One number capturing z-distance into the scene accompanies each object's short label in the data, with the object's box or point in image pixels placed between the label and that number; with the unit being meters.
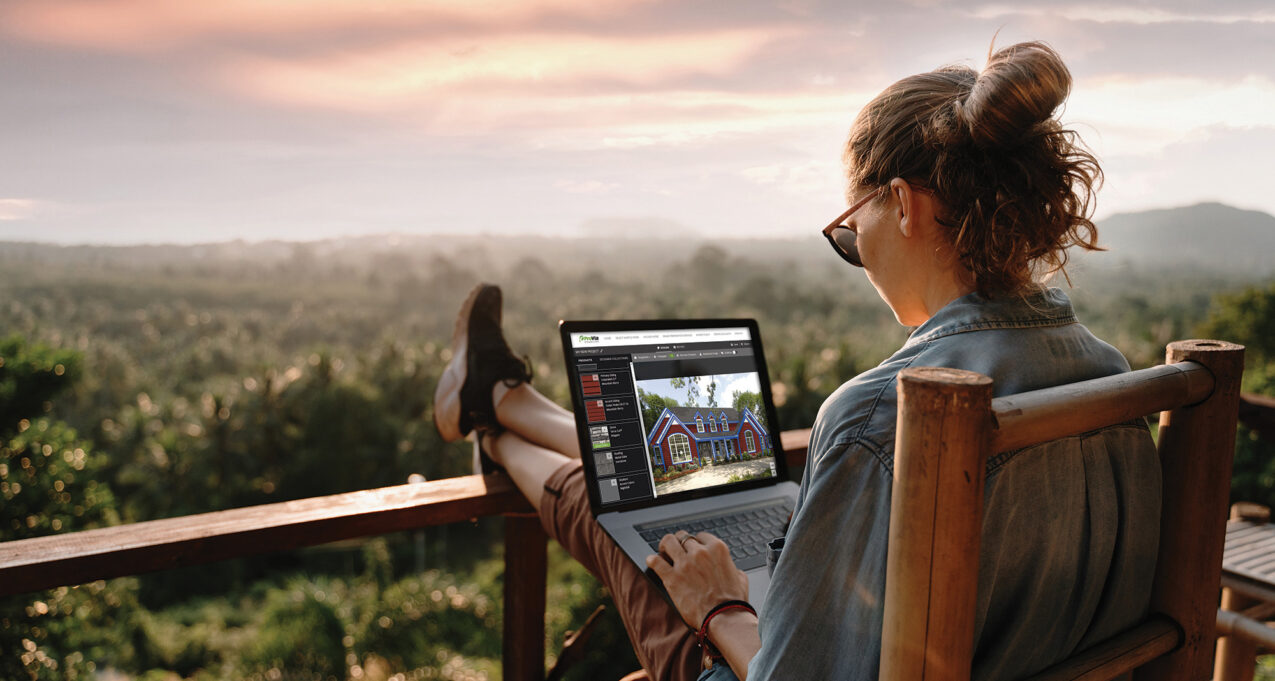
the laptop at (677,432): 1.26
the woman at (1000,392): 0.63
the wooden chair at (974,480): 0.52
